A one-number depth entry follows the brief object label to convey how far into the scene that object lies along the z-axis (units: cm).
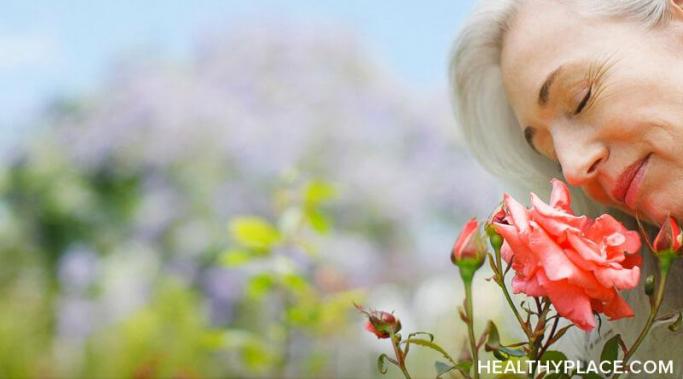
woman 167
